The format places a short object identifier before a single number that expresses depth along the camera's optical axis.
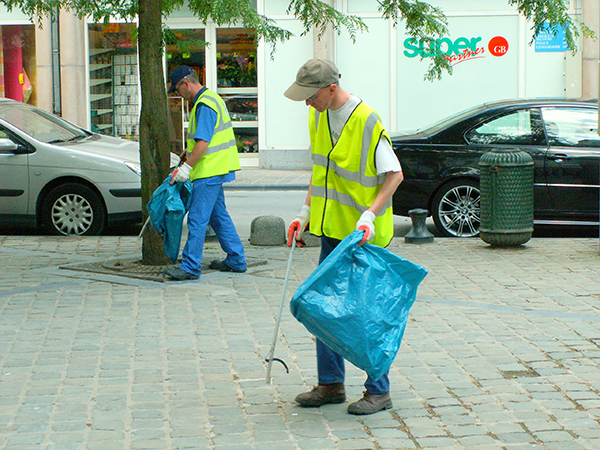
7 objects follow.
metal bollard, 18.94
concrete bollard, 18.87
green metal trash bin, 17.61
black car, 19.28
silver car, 20.14
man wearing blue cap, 14.72
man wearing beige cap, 8.41
